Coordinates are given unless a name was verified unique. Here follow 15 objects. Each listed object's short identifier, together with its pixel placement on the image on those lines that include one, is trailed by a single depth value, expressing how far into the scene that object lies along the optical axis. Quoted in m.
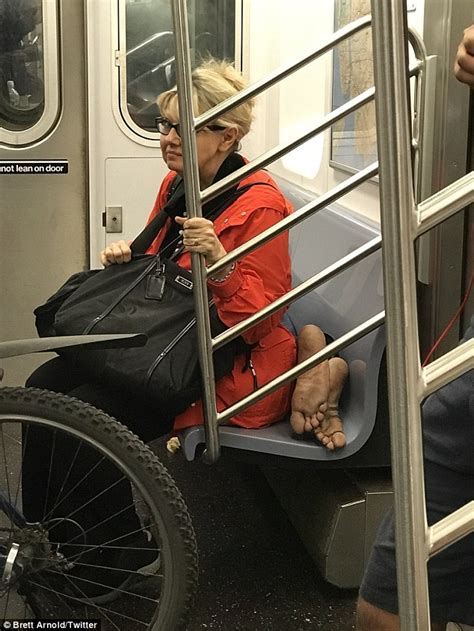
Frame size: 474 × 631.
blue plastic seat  2.37
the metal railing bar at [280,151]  2.19
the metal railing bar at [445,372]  0.86
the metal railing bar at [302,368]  2.31
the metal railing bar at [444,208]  0.83
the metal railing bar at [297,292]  2.25
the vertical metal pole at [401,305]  0.81
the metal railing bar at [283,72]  2.24
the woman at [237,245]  2.33
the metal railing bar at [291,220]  2.20
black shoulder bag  2.23
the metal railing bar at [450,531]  0.87
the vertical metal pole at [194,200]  2.10
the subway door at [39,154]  3.77
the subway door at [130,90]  3.84
